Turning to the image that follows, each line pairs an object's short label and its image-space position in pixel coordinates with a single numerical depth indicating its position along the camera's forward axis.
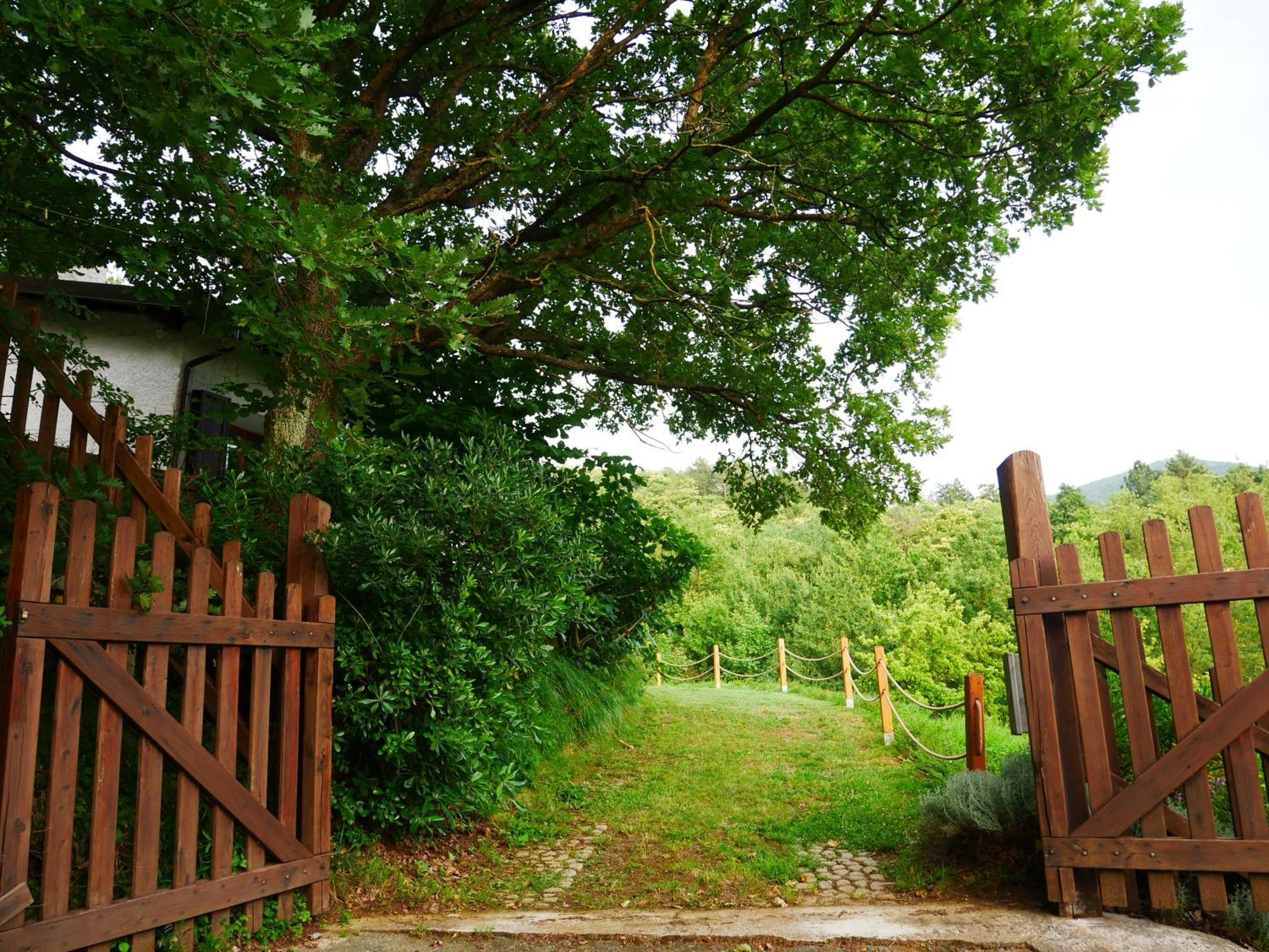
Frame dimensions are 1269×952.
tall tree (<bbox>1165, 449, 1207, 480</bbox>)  50.40
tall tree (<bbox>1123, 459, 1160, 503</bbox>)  52.97
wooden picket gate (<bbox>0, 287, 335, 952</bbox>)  3.25
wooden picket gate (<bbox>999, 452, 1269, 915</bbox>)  3.96
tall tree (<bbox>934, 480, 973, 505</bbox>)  55.25
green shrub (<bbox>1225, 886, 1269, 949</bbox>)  3.71
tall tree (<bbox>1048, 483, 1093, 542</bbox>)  36.66
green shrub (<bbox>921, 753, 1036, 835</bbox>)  4.92
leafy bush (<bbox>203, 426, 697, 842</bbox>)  5.09
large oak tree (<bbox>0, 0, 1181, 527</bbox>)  3.99
